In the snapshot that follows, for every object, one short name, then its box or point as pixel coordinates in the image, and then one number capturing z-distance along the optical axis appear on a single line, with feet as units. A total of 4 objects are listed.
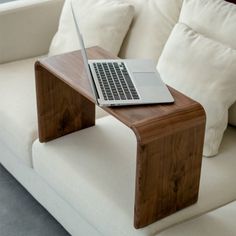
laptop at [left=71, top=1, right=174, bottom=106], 7.71
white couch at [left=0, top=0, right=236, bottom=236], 7.96
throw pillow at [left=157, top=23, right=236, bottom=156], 8.65
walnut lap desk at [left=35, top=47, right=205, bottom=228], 7.44
